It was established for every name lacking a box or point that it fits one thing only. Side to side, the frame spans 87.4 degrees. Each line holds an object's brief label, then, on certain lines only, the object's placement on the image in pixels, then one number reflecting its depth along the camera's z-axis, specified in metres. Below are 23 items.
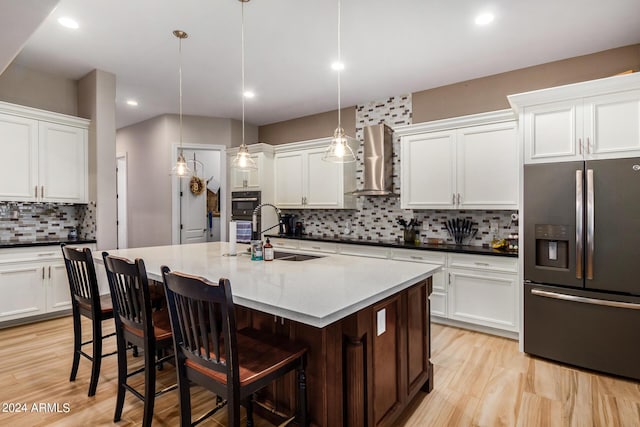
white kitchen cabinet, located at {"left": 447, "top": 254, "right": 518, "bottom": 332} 3.25
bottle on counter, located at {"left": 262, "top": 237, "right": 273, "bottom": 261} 2.57
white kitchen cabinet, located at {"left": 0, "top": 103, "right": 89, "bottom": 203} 3.51
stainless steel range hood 4.31
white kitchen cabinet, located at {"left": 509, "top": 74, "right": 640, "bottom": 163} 2.55
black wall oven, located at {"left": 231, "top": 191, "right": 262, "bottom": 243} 5.30
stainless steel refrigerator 2.50
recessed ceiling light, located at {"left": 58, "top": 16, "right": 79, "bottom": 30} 2.77
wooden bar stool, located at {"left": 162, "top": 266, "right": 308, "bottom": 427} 1.32
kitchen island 1.53
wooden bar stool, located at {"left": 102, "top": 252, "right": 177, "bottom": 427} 1.78
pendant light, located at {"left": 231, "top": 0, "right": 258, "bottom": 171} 2.81
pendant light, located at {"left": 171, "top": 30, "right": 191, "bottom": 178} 3.25
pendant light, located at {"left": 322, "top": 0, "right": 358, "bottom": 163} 2.35
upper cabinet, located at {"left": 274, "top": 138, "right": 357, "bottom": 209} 4.75
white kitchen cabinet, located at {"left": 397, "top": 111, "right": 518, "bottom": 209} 3.45
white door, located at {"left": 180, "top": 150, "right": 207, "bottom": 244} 5.84
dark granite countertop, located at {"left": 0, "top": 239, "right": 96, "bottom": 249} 3.47
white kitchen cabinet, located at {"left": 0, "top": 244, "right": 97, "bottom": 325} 3.42
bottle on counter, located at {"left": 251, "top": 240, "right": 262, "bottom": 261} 2.58
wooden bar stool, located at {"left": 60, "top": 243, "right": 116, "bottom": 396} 2.17
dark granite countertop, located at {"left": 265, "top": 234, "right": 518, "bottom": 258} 3.34
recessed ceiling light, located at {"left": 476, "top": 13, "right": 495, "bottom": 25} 2.65
